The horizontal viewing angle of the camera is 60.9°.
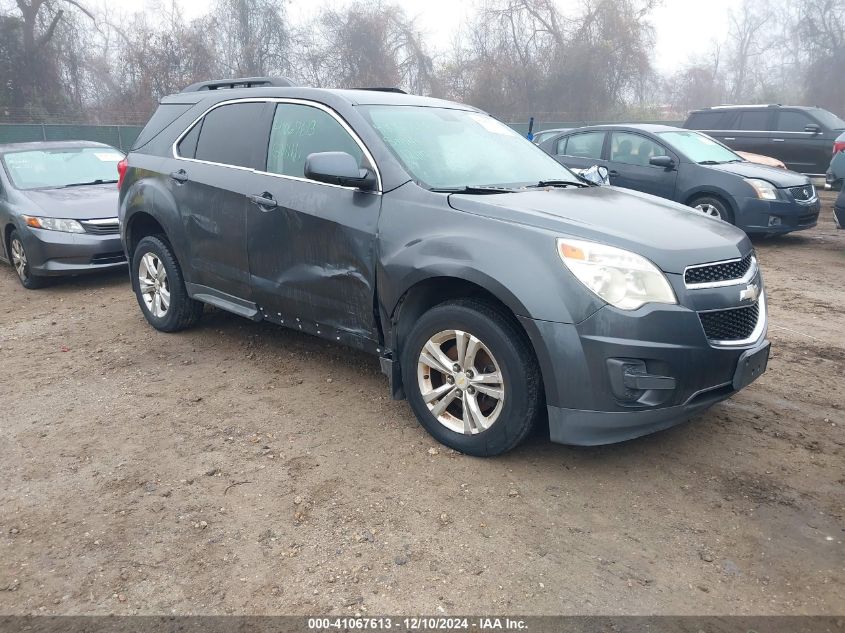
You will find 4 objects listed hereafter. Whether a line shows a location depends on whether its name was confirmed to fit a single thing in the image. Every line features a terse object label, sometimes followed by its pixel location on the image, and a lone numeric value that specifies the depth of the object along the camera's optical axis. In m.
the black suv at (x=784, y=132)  14.10
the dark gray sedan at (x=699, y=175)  8.91
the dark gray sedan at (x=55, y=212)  7.48
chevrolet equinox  3.15
